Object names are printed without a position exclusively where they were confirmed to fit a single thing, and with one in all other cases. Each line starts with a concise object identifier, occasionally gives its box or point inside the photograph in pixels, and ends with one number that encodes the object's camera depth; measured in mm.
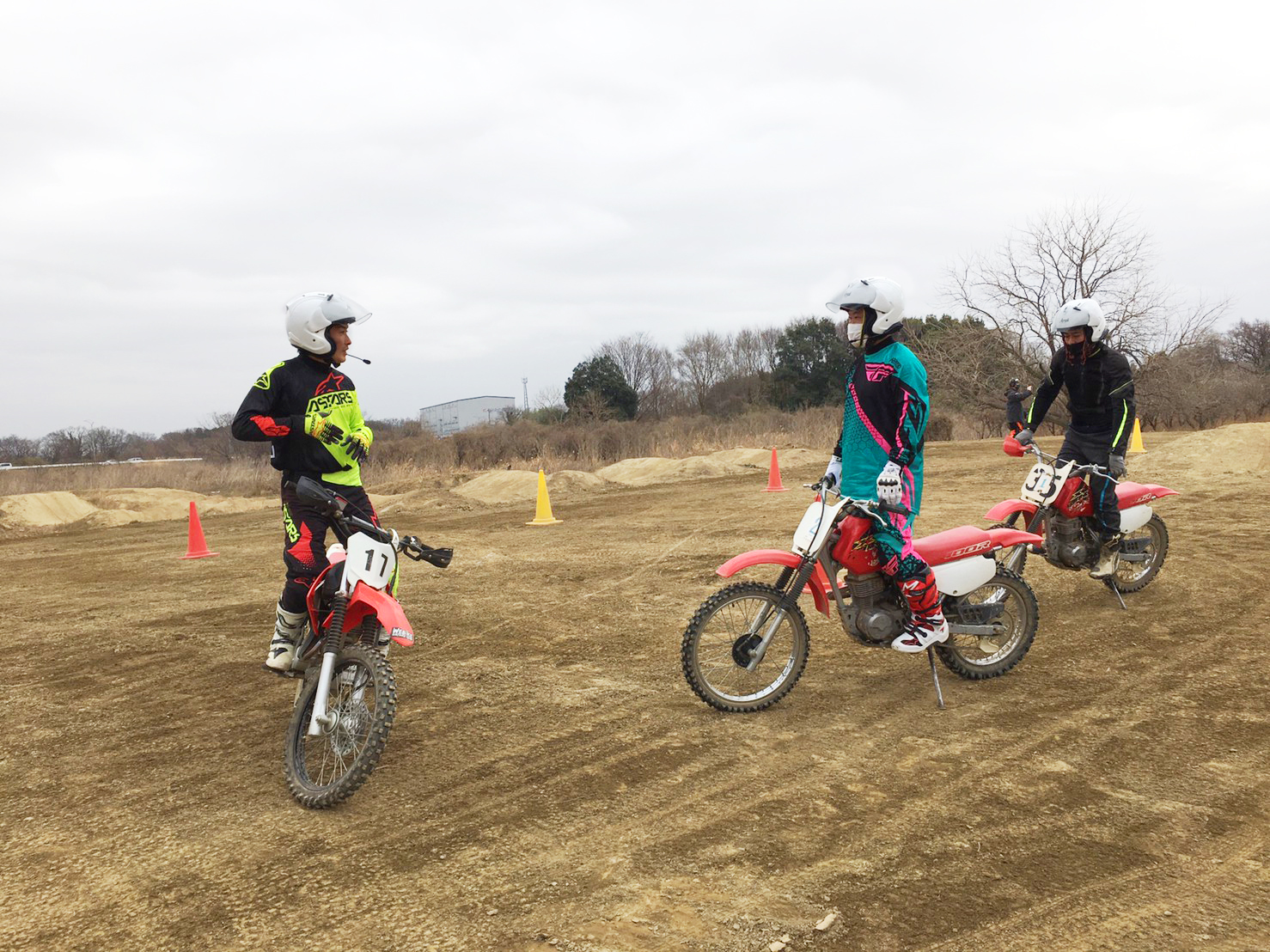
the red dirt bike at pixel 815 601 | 5004
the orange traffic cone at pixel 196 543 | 13570
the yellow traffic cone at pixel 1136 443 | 19672
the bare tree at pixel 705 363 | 66625
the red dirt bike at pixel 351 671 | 3984
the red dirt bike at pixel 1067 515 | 6977
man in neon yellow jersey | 5016
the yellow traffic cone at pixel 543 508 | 15832
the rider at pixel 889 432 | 4777
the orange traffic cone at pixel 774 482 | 18375
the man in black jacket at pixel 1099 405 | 6980
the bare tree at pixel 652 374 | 64062
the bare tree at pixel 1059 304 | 30925
